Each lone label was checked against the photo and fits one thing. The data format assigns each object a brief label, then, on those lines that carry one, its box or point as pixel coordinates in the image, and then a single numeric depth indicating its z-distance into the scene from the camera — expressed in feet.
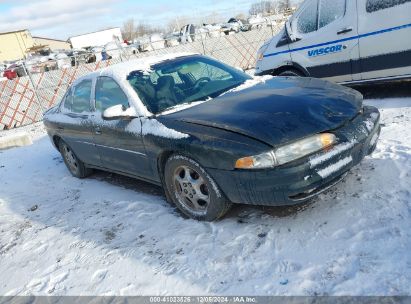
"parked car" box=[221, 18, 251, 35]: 68.99
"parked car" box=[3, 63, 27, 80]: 60.51
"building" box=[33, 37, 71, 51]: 234.01
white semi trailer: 171.53
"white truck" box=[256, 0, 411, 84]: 19.22
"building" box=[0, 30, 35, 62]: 207.51
